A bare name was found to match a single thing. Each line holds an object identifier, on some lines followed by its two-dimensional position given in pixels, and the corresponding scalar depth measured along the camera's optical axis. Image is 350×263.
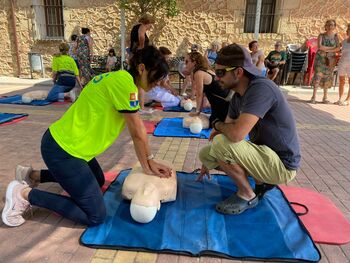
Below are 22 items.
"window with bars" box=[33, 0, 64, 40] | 11.10
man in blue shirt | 2.21
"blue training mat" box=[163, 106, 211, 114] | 6.18
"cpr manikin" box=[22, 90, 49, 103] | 6.59
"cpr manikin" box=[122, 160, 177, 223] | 2.25
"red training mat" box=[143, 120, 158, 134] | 4.89
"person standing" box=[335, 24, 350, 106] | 7.22
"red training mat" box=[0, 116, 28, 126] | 4.96
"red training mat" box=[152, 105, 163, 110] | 6.67
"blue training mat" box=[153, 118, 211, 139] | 4.64
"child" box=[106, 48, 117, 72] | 10.01
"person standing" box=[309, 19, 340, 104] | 7.24
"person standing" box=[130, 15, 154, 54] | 5.97
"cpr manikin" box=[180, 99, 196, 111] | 6.34
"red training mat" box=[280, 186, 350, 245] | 2.25
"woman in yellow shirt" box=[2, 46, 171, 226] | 2.09
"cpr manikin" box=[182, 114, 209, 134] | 4.68
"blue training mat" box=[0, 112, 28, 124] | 5.07
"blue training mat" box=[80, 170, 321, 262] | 2.04
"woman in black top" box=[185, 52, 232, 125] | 4.35
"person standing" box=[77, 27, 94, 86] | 7.83
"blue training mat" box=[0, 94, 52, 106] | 6.60
